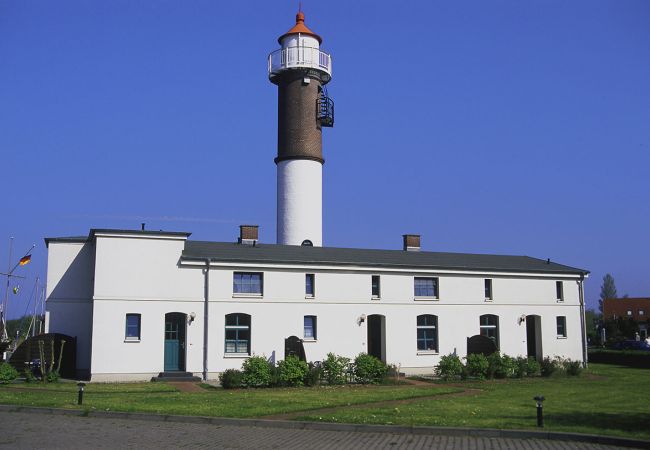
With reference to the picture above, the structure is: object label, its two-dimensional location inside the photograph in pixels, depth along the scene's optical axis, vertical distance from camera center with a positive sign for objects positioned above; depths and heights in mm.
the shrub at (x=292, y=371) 28734 -2060
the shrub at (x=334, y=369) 29844 -2046
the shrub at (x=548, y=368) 34781 -2359
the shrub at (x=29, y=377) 28219 -2197
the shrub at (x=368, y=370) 30328 -2114
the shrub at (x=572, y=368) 35500 -2441
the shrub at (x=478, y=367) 32875 -2172
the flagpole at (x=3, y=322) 63344 +143
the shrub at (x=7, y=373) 26922 -1971
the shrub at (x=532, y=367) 34531 -2305
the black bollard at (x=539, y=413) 16328 -2210
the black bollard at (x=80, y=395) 20534 -2155
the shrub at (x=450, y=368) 32438 -2180
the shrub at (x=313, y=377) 29156 -2320
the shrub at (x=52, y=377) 28814 -2247
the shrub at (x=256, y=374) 28281 -2121
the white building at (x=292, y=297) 31891 +1337
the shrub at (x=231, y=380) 27969 -2335
